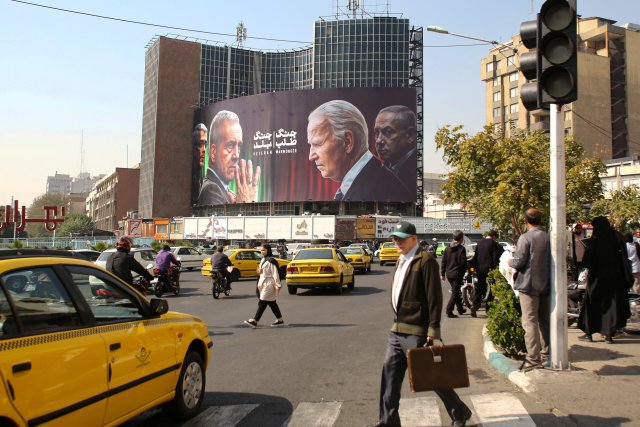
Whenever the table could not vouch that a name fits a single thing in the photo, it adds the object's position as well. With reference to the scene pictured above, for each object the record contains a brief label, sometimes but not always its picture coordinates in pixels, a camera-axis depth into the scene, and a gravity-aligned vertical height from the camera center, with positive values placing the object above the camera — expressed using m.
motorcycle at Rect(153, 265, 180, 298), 17.97 -1.71
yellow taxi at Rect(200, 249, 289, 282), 24.42 -1.42
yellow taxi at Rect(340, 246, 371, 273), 27.91 -1.29
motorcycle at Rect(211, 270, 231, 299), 16.97 -1.62
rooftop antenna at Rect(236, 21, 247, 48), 113.06 +42.32
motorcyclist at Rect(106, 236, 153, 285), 9.66 -0.54
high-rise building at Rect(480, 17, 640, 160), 73.81 +20.28
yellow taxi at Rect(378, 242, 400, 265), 34.38 -1.38
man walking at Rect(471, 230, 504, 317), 11.73 -0.56
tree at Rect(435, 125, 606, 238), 15.80 +1.86
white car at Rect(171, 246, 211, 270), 32.28 -1.50
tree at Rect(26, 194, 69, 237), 139.00 +6.17
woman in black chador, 7.20 -0.68
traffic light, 5.90 +1.98
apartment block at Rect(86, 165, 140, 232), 128.12 +8.71
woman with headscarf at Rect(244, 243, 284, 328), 10.71 -1.02
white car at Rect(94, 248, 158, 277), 22.70 -1.06
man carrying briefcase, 4.34 -0.71
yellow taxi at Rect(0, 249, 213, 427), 3.20 -0.81
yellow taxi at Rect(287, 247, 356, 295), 17.38 -1.24
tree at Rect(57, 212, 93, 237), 114.35 +1.06
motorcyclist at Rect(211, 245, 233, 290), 17.09 -1.02
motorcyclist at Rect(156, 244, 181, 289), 18.12 -1.09
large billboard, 78.81 +13.05
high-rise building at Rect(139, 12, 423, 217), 94.50 +29.36
